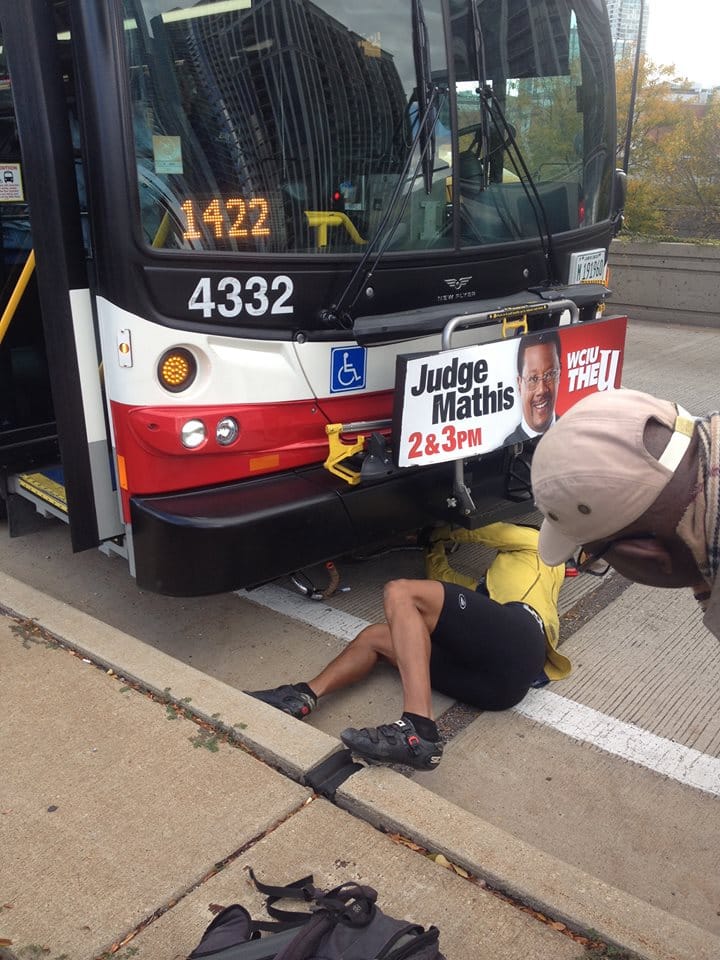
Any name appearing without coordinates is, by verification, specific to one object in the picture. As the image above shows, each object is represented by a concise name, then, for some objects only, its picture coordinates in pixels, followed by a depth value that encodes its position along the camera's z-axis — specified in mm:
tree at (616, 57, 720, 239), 12906
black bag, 1954
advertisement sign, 3670
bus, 3219
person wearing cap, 1598
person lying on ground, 3287
